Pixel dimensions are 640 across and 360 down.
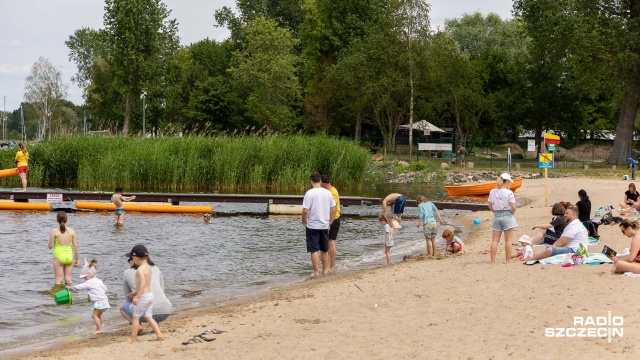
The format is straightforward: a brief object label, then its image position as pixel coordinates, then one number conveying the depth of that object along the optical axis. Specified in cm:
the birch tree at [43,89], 10725
